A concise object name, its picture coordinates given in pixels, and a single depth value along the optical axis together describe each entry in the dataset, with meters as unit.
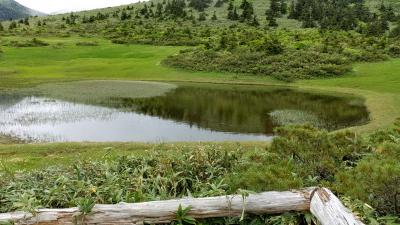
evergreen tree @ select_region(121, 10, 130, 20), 111.62
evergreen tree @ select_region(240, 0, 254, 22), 103.13
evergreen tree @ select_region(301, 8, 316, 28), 97.12
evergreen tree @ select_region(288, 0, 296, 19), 106.44
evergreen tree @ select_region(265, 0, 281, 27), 96.22
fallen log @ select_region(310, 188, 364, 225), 7.51
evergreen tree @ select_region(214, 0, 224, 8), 128.62
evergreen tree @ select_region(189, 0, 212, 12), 123.69
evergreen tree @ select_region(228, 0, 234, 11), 117.34
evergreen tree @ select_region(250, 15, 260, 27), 95.81
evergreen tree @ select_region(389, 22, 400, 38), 76.79
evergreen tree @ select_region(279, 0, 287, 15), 111.42
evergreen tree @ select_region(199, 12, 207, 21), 105.53
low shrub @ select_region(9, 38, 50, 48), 73.56
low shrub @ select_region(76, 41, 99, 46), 75.12
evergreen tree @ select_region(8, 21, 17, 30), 101.38
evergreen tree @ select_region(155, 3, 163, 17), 110.79
